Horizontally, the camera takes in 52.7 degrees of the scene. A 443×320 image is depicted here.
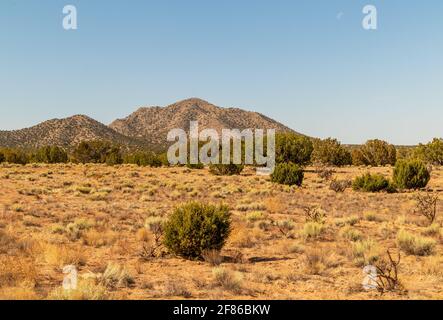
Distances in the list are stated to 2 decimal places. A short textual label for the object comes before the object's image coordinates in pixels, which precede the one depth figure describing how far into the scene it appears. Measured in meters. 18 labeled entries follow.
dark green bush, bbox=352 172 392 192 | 31.67
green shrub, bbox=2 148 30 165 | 66.44
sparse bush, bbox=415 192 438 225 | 17.65
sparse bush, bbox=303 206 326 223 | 17.65
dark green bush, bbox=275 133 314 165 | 53.88
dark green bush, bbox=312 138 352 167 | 69.81
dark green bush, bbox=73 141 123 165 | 75.38
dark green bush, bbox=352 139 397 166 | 71.38
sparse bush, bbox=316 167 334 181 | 42.61
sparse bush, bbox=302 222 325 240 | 14.86
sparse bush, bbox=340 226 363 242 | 14.66
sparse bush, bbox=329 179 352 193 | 32.56
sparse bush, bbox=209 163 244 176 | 49.41
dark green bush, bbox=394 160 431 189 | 32.12
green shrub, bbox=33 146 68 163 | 71.81
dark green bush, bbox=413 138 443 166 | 65.19
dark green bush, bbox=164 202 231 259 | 11.71
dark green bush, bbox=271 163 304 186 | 36.62
